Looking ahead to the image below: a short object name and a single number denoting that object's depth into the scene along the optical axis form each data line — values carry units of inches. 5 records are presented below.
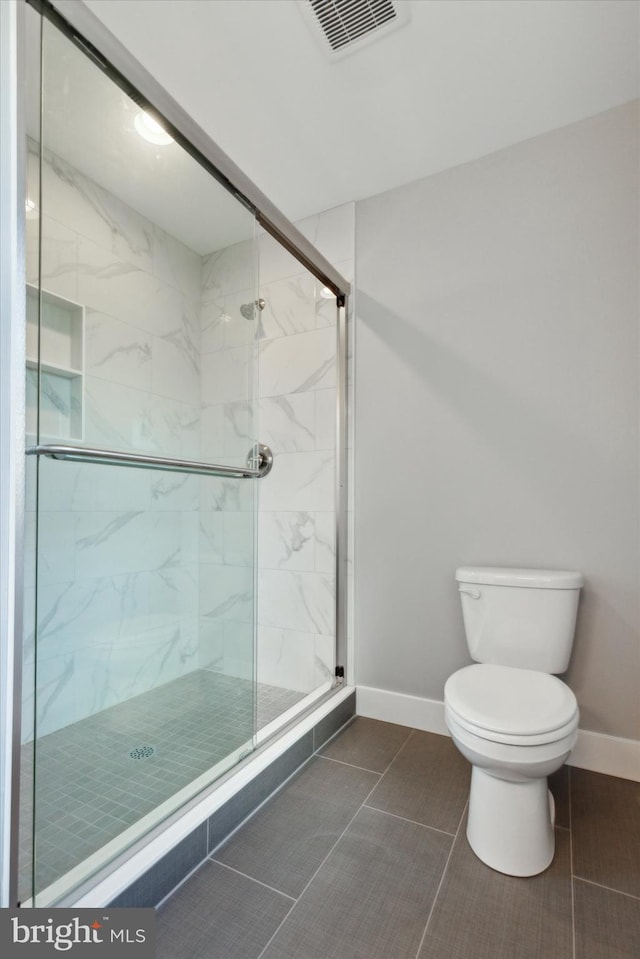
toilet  46.2
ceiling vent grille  53.3
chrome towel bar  40.3
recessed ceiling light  50.9
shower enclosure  39.4
